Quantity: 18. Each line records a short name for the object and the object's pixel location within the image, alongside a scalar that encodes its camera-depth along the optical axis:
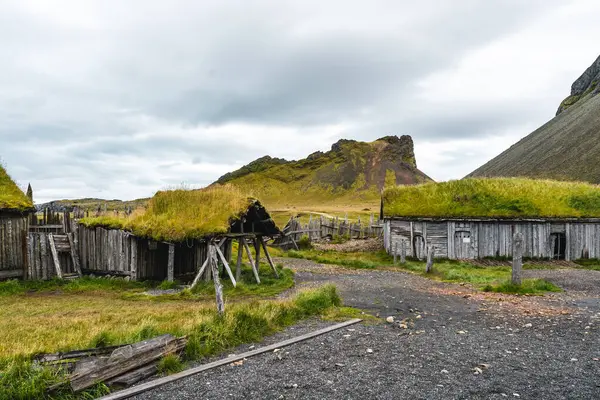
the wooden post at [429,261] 22.06
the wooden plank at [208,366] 6.72
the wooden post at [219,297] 10.13
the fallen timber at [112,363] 6.66
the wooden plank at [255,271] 18.56
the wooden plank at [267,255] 19.73
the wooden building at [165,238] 17.55
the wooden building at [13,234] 18.69
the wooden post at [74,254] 20.08
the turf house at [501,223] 28.12
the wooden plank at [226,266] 16.74
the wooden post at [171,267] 18.30
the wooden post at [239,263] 18.81
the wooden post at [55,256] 19.19
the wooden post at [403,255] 26.48
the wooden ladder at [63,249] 19.30
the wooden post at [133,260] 19.17
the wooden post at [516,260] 16.42
